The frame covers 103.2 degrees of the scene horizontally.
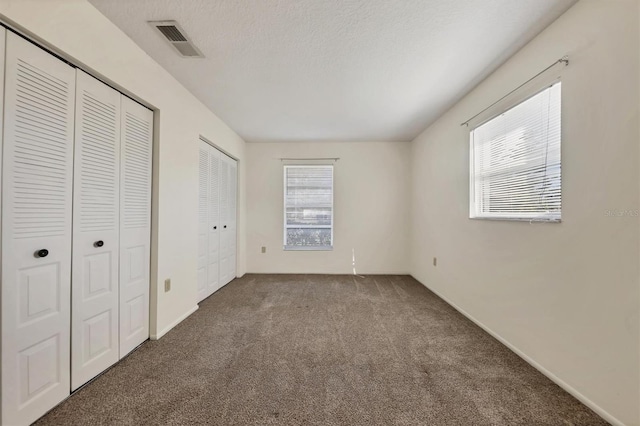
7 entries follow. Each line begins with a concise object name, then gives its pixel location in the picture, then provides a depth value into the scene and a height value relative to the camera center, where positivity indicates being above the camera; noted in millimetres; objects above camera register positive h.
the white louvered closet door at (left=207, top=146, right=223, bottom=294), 3426 -145
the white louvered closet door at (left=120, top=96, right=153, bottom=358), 1977 -94
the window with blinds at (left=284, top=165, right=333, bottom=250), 4742 +147
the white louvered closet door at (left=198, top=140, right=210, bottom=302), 3152 -70
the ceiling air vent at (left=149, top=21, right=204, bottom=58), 1767 +1301
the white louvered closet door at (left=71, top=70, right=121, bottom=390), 1614 -146
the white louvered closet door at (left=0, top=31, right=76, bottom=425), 1265 -115
